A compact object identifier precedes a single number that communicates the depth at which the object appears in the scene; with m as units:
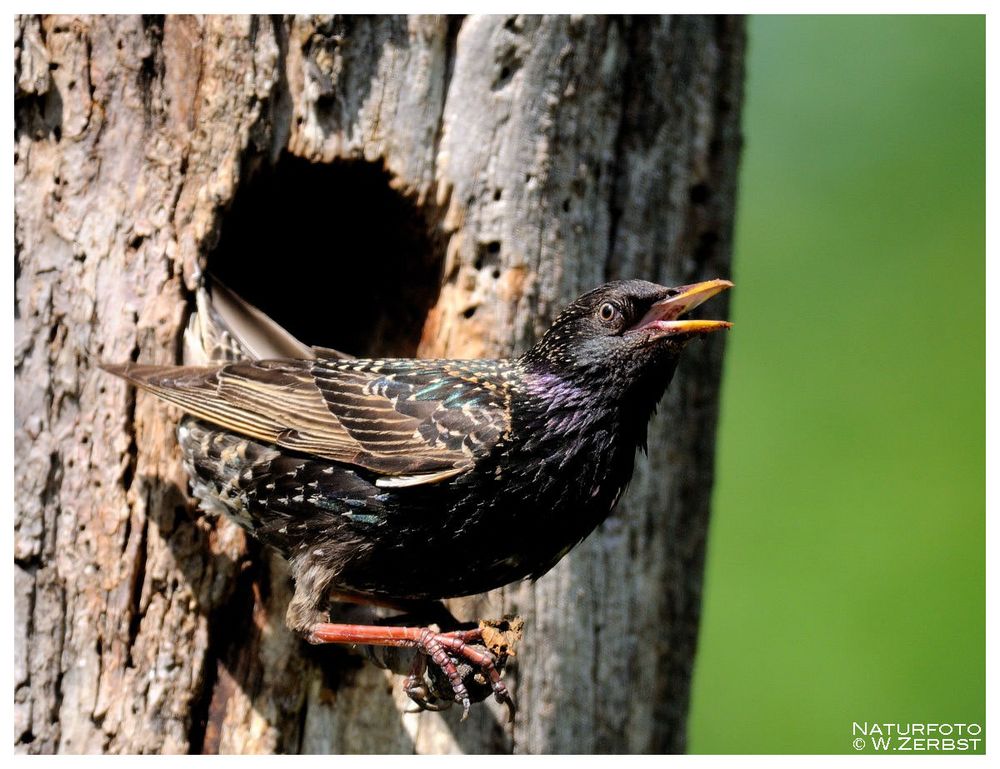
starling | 6.87
